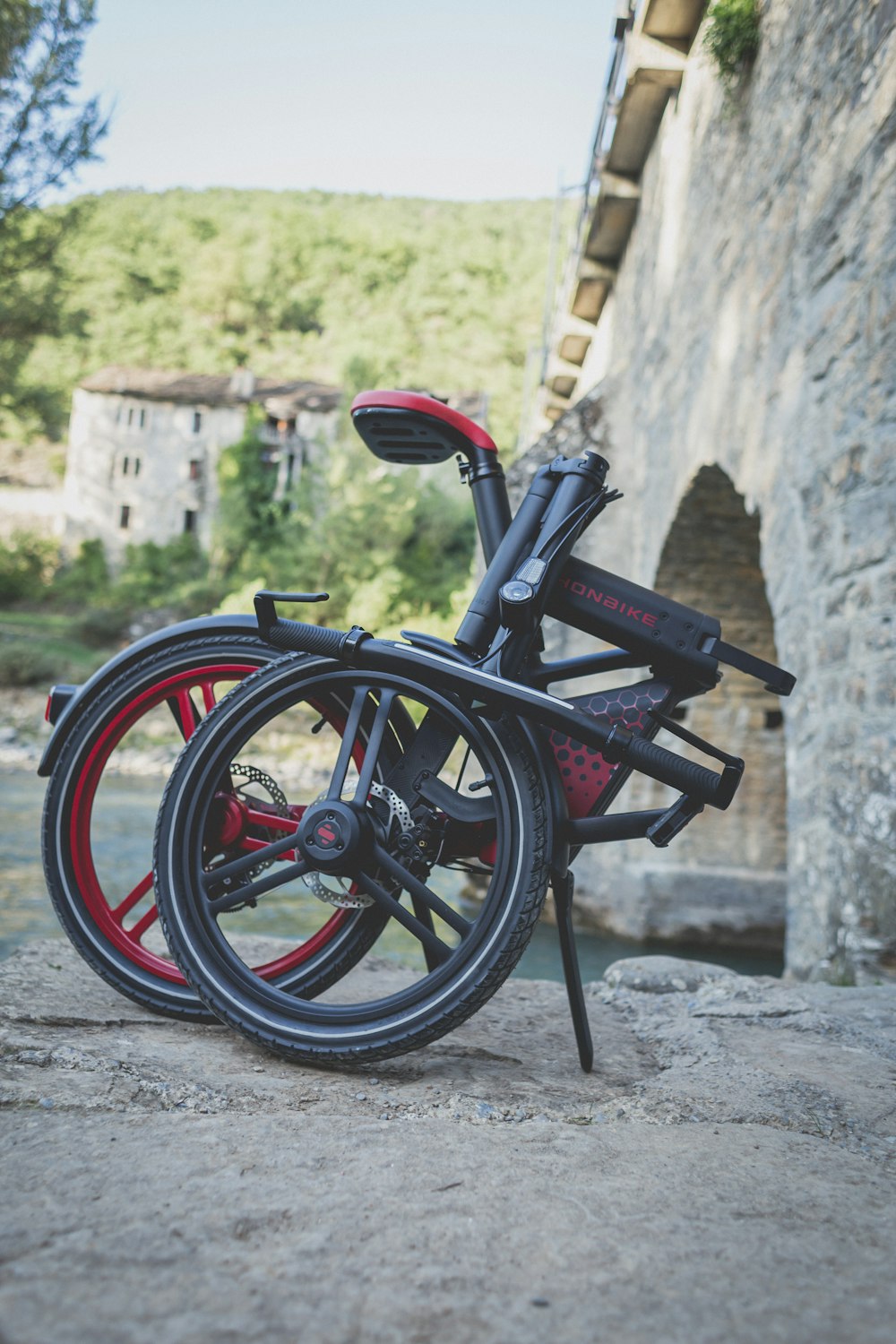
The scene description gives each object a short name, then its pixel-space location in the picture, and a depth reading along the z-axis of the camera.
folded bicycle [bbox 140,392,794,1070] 2.00
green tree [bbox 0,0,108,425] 18.31
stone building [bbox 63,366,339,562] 43.03
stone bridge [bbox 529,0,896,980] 4.12
